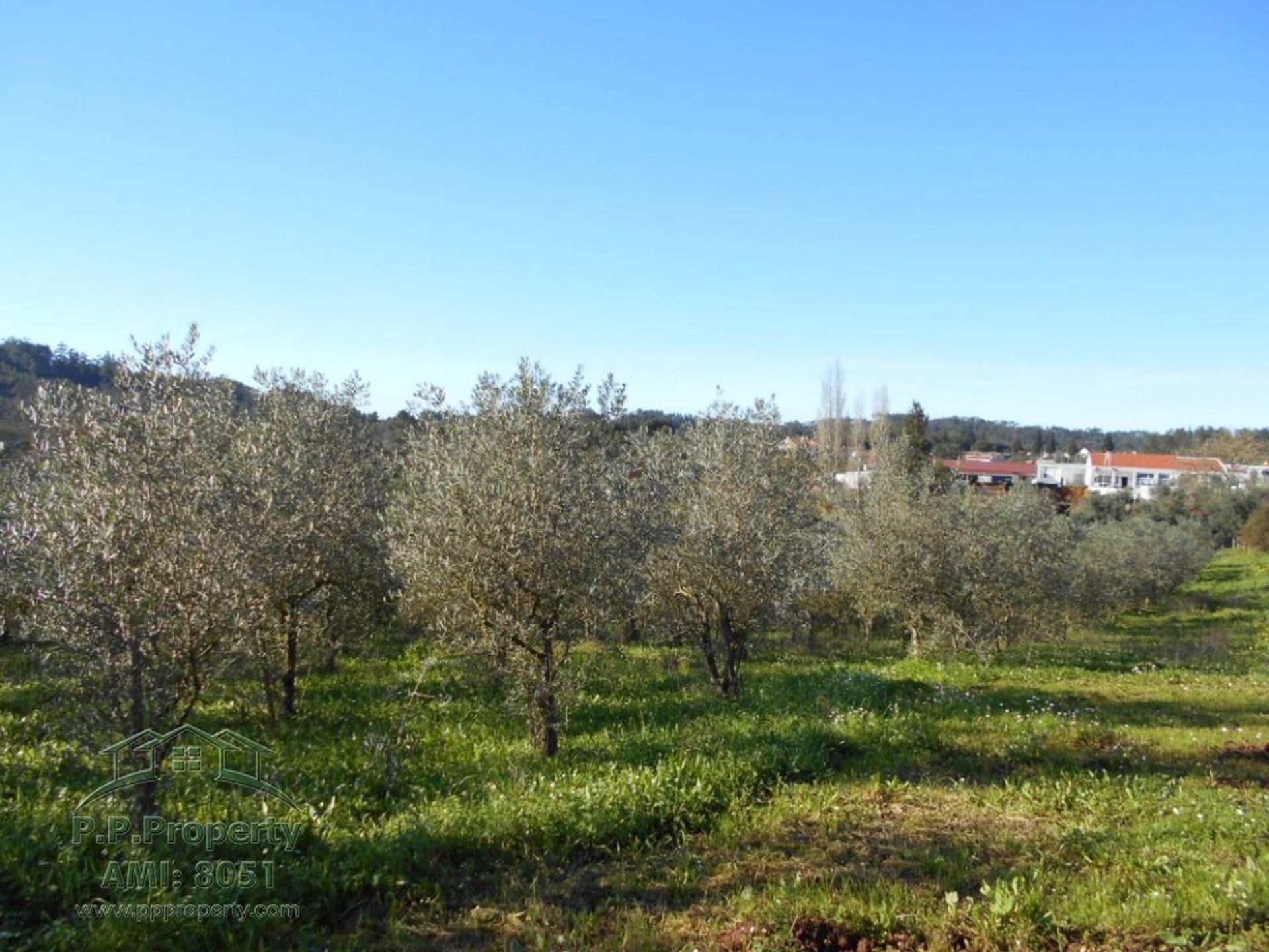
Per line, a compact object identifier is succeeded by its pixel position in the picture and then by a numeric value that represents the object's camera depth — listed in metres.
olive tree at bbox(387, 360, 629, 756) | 8.18
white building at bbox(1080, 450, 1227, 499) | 92.81
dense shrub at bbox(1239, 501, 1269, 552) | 51.16
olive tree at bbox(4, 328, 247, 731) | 5.42
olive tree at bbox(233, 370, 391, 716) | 7.57
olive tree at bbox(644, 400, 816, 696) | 11.60
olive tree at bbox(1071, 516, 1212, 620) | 29.16
